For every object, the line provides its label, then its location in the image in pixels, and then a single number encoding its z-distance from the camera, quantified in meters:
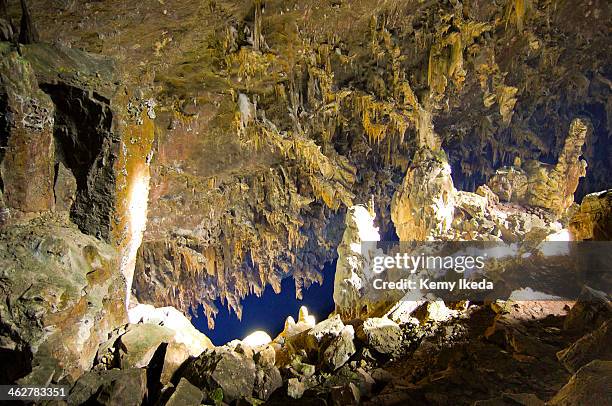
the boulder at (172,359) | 3.84
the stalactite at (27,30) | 3.40
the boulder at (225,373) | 3.61
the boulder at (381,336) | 4.05
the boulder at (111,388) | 3.32
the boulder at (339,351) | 3.94
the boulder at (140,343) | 3.85
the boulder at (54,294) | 3.18
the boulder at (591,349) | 2.31
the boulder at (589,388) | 1.50
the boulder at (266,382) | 3.69
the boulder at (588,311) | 3.47
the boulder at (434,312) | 4.59
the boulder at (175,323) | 4.54
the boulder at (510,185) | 11.10
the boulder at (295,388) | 3.56
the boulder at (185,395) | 3.26
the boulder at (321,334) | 4.47
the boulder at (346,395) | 3.15
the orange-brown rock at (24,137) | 3.34
